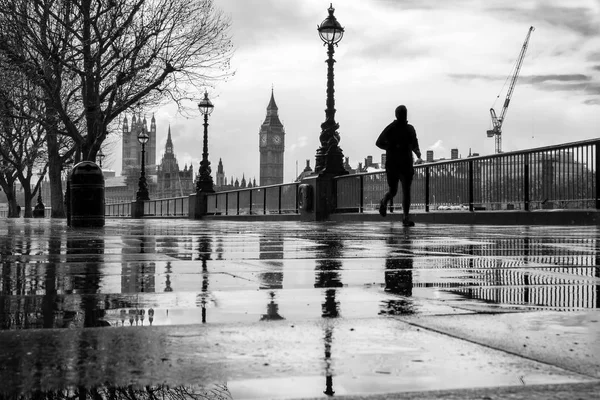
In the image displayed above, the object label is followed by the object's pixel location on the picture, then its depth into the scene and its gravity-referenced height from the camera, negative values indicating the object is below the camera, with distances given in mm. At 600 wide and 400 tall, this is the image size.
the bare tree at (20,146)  28219 +4080
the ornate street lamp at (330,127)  21719 +2735
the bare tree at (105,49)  24344 +5646
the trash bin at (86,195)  14602 +462
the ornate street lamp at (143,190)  47106 +1841
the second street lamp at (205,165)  33012 +2514
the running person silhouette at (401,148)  12555 +1174
